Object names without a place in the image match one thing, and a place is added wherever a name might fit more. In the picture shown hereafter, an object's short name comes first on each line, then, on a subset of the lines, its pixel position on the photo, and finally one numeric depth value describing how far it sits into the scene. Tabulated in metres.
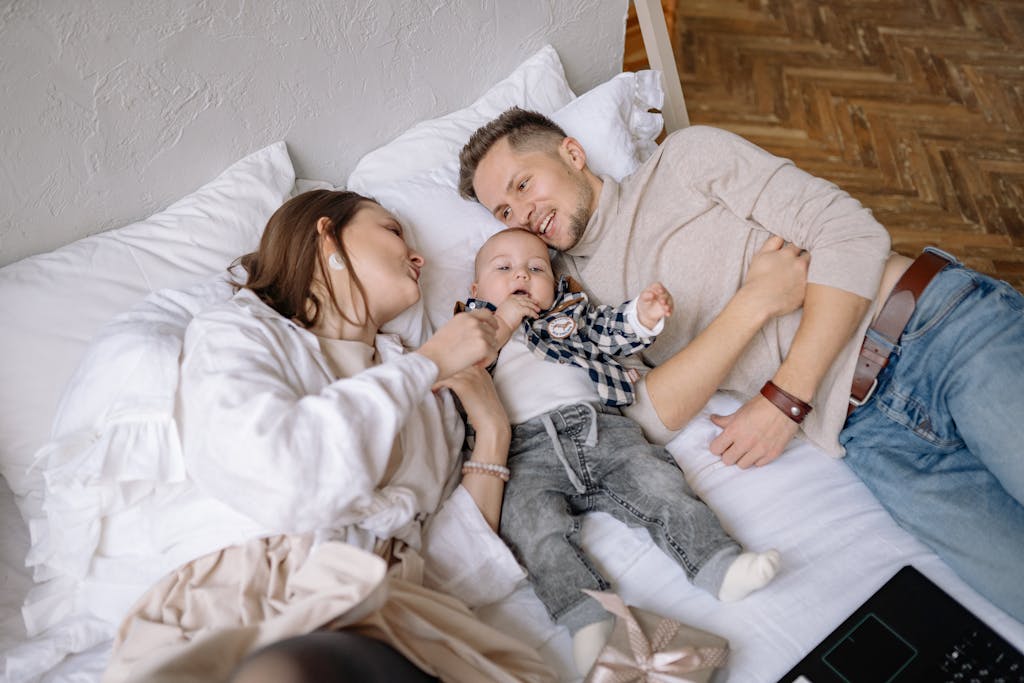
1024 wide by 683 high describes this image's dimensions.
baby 1.25
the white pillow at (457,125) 1.85
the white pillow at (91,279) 1.35
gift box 1.11
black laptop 1.16
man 1.34
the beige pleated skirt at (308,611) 0.93
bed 1.19
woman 0.95
